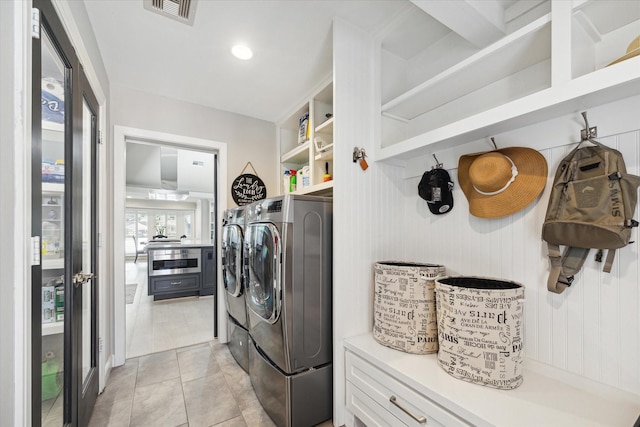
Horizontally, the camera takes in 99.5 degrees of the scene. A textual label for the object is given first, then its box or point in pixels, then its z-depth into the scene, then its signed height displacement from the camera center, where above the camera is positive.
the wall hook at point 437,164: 1.75 +0.33
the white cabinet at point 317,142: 2.31 +0.69
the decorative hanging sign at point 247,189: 2.99 +0.32
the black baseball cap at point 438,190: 1.68 +0.16
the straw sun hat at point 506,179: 1.32 +0.18
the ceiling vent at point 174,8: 1.56 +1.24
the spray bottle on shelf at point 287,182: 2.91 +0.38
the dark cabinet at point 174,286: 4.56 -1.18
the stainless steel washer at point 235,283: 2.26 -0.59
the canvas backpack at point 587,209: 1.05 +0.02
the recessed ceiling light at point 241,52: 1.97 +1.23
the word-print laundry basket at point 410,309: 1.47 -0.52
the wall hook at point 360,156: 1.76 +0.39
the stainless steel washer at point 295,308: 1.59 -0.56
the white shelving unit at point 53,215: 1.06 +0.02
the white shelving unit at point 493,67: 1.03 +0.76
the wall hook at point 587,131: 1.16 +0.36
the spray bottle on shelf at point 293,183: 2.85 +0.35
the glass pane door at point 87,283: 1.48 -0.37
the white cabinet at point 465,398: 0.98 -0.74
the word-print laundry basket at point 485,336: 1.14 -0.53
